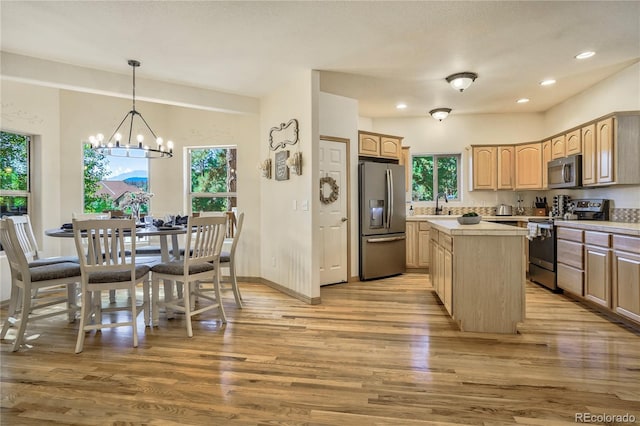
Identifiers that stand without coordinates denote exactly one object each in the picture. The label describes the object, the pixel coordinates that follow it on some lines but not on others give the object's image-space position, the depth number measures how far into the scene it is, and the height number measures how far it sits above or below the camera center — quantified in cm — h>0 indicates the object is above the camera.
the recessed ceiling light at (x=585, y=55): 346 +156
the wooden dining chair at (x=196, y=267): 301 -53
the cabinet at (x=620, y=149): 364 +63
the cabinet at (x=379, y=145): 513 +98
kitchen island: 289 -60
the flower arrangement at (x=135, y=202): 368 +8
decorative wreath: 463 +25
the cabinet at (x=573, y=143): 431 +84
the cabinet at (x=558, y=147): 475 +86
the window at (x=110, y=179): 479 +45
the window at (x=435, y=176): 618 +58
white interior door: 466 -8
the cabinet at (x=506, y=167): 558 +66
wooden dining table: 299 -21
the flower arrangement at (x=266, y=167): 466 +57
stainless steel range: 418 -39
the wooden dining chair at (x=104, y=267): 261 -46
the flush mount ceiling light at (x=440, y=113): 541 +151
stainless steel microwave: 429 +47
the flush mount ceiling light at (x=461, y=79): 394 +150
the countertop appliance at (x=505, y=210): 576 -4
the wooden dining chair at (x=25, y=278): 263 -56
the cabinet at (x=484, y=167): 568 +68
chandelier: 339 +67
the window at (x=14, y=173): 398 +44
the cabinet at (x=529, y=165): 535 +67
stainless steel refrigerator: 496 -17
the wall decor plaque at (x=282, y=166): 427 +55
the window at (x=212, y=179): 524 +47
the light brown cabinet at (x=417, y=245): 544 -59
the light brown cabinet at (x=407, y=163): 582 +77
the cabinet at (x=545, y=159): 512 +74
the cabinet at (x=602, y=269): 294 -61
